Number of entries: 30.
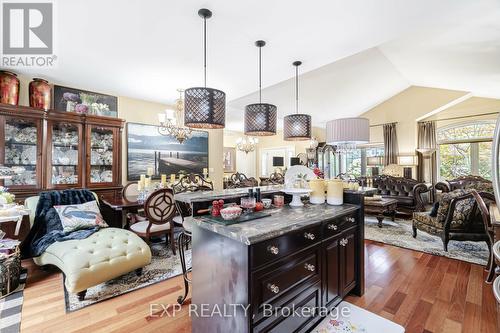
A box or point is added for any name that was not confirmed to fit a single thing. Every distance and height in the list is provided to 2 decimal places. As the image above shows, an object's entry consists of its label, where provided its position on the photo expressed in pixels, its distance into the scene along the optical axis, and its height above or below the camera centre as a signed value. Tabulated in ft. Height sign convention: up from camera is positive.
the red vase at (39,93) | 10.56 +3.59
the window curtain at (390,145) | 23.18 +2.28
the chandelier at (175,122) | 12.16 +2.61
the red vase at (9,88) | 9.76 +3.60
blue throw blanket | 8.35 -2.45
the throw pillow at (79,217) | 8.90 -2.08
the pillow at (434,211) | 11.67 -2.40
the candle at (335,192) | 7.04 -0.83
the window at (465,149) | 19.39 +1.60
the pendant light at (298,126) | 9.09 +1.68
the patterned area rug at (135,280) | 6.87 -4.13
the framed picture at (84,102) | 11.93 +3.79
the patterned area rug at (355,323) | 5.69 -4.23
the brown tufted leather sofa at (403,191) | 16.58 -2.00
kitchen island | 4.06 -2.23
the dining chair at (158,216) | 9.41 -2.18
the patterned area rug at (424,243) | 10.26 -4.13
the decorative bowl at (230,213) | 4.89 -1.03
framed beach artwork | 14.21 +1.05
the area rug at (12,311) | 5.67 -4.10
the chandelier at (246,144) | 26.27 +2.73
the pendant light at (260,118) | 8.04 +1.79
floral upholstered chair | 9.95 -2.46
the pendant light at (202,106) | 6.39 +1.80
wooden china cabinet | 10.11 +0.89
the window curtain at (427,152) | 21.54 +1.35
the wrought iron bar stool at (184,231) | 6.22 -1.81
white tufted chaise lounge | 6.61 -2.99
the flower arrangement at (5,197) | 7.38 -1.02
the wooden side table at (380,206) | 14.48 -2.68
